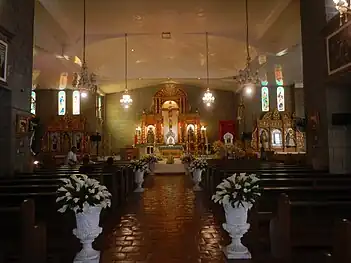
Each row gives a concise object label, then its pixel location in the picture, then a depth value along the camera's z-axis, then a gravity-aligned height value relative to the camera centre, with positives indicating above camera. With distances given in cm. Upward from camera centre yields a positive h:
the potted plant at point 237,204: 411 -65
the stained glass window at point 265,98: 2127 +310
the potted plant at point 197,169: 1060 -62
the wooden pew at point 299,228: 355 -91
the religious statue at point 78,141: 2020 +61
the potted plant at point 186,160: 1479 -43
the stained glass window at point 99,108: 2245 +287
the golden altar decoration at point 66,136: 2017 +93
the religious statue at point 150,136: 2333 +97
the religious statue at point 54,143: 2020 +52
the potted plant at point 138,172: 1056 -67
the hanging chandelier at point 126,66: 1428 +443
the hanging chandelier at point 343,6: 537 +222
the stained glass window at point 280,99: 2123 +302
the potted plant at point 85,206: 394 -62
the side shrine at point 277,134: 1986 +80
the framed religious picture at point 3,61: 686 +184
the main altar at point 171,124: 2327 +179
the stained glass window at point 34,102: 2103 +305
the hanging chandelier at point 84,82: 986 +204
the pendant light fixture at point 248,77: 990 +206
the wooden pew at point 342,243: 200 -56
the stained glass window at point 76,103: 2164 +303
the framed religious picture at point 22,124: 768 +64
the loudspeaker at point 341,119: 746 +62
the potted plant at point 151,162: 1536 -54
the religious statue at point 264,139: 1997 +55
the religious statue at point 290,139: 1992 +53
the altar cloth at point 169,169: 1736 -94
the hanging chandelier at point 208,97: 1567 +238
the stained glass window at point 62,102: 2156 +309
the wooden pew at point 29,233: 326 -78
